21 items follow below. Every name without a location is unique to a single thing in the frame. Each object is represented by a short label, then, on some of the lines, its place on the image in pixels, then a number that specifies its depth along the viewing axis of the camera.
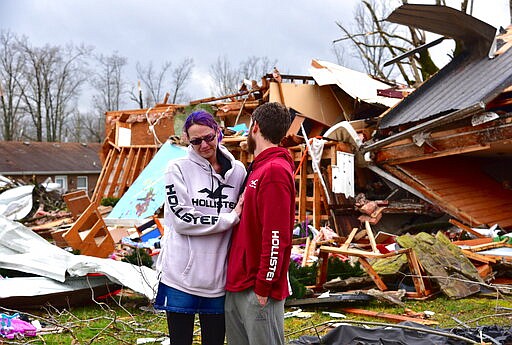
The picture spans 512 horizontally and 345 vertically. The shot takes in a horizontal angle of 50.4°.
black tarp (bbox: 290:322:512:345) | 3.93
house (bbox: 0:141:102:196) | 35.22
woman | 2.89
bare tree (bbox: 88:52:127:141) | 58.50
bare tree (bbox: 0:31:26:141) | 48.97
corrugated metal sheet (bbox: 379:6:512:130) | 8.80
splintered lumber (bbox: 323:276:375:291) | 6.41
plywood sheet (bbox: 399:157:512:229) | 10.08
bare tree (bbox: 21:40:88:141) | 50.91
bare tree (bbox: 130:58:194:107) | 53.94
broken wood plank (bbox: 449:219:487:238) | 9.12
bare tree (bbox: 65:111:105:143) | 59.41
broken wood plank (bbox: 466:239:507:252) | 7.76
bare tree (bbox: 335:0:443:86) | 20.73
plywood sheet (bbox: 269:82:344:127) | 13.24
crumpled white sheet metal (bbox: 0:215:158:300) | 5.70
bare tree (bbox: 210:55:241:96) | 49.65
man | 2.70
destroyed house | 8.69
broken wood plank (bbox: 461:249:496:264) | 7.17
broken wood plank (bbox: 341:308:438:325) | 5.27
